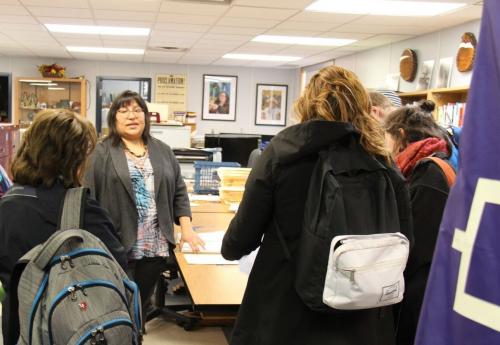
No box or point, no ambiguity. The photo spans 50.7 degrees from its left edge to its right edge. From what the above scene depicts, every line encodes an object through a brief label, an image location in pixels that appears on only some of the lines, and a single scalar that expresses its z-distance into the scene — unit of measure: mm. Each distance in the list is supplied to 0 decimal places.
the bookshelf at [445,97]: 4984
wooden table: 1874
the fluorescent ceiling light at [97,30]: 6215
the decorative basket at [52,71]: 9680
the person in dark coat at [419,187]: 1688
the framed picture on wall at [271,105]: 10945
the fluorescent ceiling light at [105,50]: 8367
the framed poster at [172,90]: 10477
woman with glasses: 2271
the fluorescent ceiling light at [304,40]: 6598
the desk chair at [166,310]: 3512
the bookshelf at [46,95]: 9847
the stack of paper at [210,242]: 2537
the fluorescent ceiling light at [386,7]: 4531
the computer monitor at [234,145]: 6242
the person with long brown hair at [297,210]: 1399
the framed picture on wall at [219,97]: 10688
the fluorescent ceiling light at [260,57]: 8719
